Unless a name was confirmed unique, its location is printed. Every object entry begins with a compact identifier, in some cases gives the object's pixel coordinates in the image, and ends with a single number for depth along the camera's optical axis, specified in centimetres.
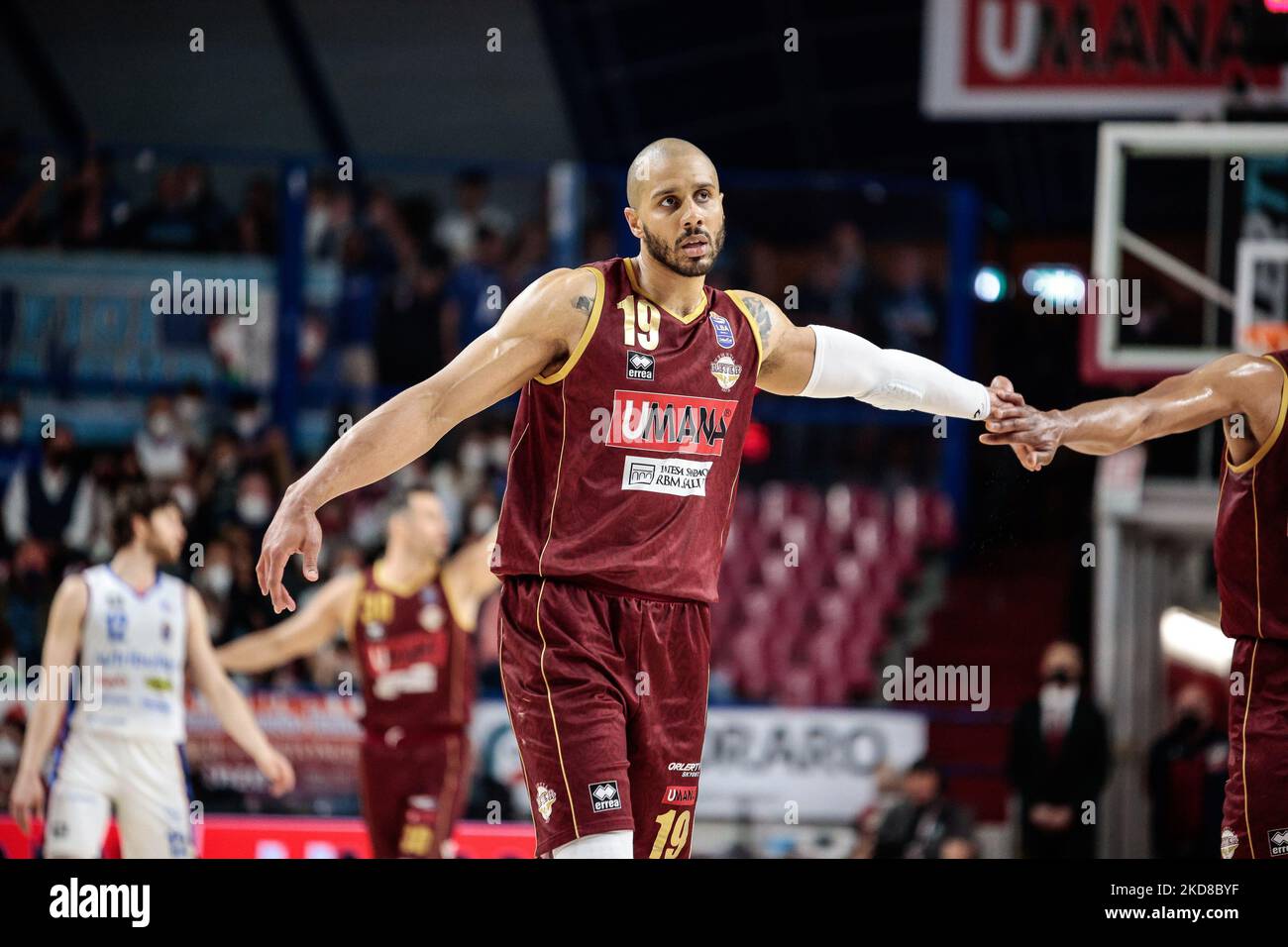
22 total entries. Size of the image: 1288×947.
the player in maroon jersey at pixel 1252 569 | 496
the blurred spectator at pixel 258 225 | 1505
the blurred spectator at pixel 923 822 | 949
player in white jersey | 782
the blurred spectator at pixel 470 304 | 1372
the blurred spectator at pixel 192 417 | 1347
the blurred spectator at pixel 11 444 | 1365
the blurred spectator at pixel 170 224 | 1500
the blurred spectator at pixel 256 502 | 1266
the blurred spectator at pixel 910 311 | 1366
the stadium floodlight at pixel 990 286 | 1648
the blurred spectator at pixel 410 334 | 1363
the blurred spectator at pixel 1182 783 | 1009
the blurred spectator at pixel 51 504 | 1249
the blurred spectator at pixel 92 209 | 1509
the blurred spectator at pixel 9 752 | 989
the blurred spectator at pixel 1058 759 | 985
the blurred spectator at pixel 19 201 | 1504
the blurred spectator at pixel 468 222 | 1500
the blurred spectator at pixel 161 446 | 1327
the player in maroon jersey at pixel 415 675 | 856
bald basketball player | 461
